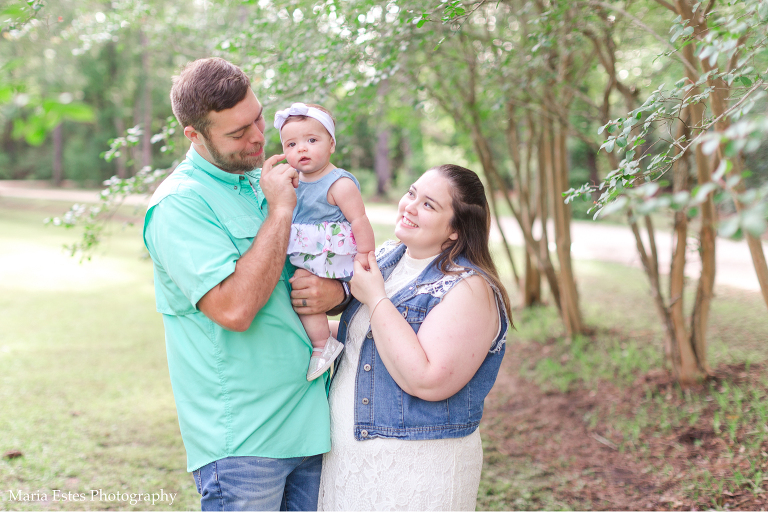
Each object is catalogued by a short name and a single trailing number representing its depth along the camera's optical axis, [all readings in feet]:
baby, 6.86
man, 5.55
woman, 5.88
